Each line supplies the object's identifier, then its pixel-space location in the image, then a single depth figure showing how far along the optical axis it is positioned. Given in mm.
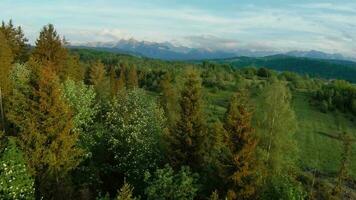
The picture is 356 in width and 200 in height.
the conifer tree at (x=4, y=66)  63562
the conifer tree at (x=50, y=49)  70500
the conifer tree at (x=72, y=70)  74081
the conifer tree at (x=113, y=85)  93375
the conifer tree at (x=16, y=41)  83062
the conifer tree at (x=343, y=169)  50541
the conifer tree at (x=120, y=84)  95512
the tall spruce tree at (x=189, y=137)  49875
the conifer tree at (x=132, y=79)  110775
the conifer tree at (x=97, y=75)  94450
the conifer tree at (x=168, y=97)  80250
